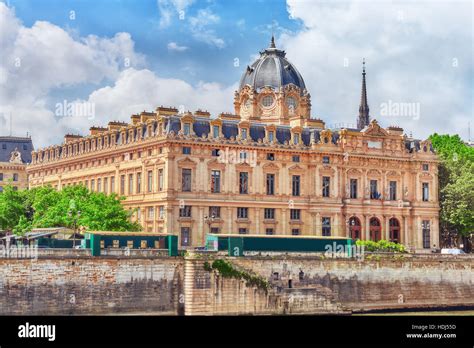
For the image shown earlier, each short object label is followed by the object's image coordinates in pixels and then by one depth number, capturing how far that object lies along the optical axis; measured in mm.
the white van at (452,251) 94644
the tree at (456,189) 105688
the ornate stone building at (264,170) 92125
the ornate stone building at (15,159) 141625
